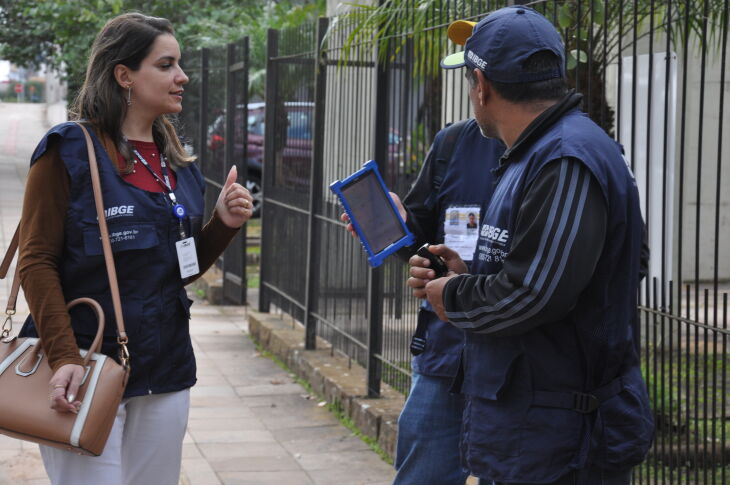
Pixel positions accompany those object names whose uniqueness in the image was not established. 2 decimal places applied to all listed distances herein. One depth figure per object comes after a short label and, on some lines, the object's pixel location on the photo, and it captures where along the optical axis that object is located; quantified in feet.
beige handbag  10.20
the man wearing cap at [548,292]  8.52
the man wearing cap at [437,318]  12.35
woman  10.67
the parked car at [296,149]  27.55
